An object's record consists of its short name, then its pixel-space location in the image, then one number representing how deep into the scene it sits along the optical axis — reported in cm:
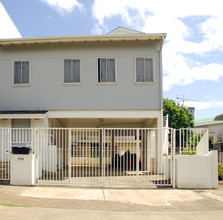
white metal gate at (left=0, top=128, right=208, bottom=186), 1046
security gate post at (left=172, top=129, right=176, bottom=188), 1019
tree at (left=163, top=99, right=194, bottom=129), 4234
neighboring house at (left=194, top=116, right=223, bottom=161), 4244
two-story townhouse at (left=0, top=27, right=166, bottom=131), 1423
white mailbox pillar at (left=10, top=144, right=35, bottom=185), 1022
